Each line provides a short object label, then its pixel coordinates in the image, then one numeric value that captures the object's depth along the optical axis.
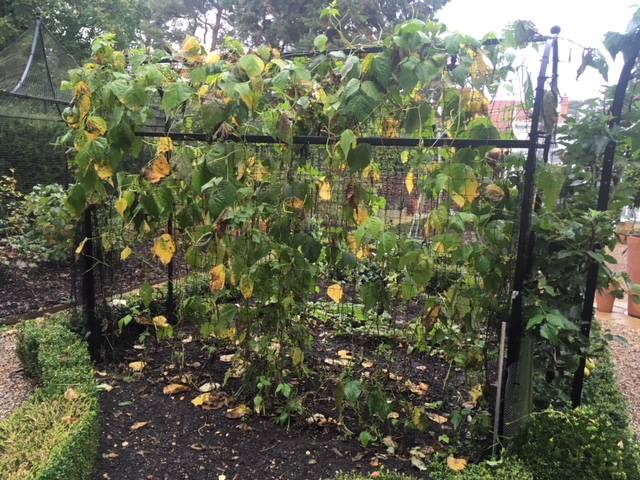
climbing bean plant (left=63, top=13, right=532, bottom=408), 2.11
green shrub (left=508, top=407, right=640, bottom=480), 1.79
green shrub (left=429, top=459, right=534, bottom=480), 1.82
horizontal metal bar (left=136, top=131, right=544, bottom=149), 2.05
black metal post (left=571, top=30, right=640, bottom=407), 2.14
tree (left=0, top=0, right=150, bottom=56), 9.95
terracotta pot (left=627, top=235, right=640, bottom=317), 5.72
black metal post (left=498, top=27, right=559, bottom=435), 1.97
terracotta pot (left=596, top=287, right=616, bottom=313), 5.62
